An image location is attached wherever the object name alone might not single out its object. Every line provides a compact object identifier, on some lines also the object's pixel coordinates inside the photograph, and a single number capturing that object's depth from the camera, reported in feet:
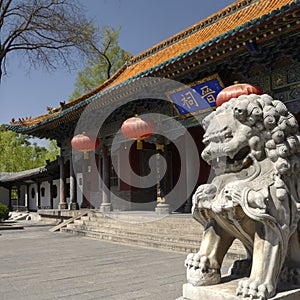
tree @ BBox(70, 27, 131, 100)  71.56
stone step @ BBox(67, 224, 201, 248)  20.52
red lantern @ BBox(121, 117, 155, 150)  26.50
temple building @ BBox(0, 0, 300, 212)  19.56
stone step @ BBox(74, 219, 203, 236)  22.56
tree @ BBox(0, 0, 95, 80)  40.96
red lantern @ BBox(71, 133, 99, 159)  33.74
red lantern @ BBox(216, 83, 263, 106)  18.88
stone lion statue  7.03
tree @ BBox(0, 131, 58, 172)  102.34
